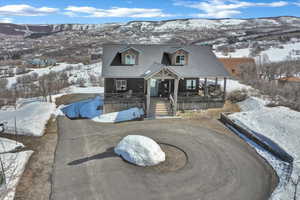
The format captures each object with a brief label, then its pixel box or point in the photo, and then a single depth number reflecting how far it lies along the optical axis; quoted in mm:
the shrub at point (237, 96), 22516
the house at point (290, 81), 31609
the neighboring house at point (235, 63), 42094
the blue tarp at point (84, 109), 19250
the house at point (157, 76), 19203
